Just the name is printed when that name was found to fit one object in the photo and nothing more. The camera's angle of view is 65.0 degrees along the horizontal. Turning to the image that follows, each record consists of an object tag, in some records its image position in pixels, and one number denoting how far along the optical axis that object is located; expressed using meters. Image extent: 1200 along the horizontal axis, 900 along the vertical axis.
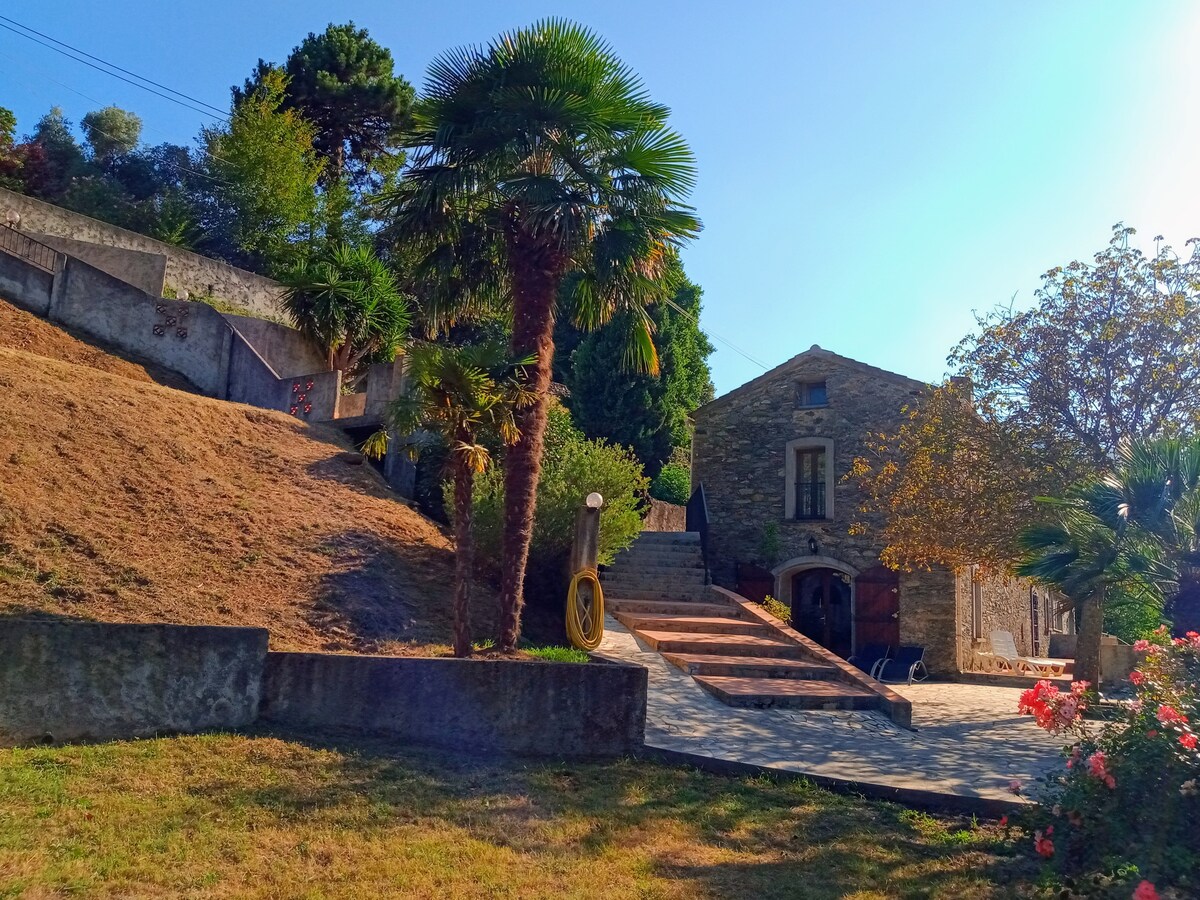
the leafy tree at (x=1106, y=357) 11.63
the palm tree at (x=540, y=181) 9.30
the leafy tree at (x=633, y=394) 24.25
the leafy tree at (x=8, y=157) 26.33
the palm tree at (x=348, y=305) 18.31
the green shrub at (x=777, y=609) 15.77
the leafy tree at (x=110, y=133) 32.31
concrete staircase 10.23
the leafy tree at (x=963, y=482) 12.27
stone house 17.95
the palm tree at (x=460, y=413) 8.31
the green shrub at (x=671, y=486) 25.50
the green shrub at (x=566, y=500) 12.30
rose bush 4.00
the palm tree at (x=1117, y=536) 6.67
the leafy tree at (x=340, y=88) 30.92
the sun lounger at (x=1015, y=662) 17.98
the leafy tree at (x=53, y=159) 28.23
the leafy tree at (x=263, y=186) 26.44
